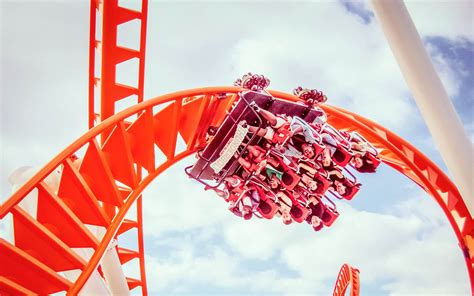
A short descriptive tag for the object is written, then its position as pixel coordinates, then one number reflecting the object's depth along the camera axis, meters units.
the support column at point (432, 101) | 5.26
